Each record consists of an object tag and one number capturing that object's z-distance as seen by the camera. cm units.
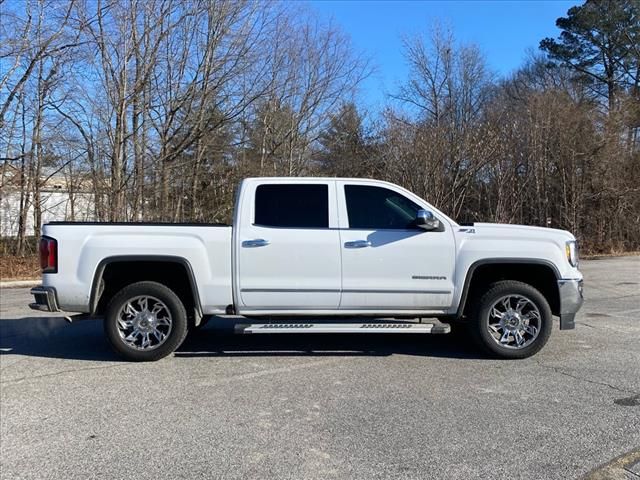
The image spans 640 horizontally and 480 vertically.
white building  1806
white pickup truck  602
